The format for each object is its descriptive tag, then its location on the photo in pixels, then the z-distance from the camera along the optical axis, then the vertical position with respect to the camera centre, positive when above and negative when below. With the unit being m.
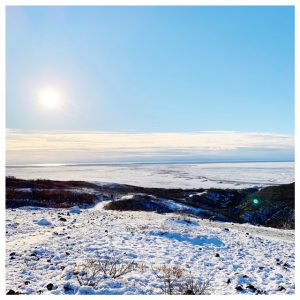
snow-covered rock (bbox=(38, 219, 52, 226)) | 17.71 -4.14
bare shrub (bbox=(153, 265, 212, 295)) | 8.15 -3.80
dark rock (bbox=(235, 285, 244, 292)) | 8.77 -3.98
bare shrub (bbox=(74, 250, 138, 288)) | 8.42 -3.62
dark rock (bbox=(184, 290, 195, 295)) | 7.95 -3.71
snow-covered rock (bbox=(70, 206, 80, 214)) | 24.39 -4.73
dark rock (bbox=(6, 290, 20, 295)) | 7.33 -3.43
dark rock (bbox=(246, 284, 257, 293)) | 8.91 -4.05
